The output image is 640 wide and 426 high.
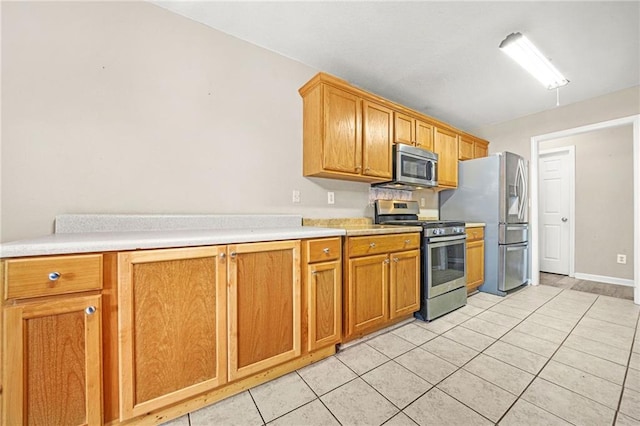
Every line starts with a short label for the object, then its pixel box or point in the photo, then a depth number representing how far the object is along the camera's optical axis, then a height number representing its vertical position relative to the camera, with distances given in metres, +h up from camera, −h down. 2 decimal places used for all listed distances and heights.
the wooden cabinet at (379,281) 1.87 -0.58
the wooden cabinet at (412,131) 2.71 +0.93
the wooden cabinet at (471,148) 3.57 +0.97
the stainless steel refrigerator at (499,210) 3.14 +0.01
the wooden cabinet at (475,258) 3.00 -0.58
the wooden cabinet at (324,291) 1.65 -0.55
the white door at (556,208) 4.06 +0.04
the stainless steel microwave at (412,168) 2.67 +0.49
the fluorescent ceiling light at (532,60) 1.99 +1.36
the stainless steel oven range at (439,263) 2.34 -0.53
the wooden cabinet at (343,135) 2.17 +0.72
